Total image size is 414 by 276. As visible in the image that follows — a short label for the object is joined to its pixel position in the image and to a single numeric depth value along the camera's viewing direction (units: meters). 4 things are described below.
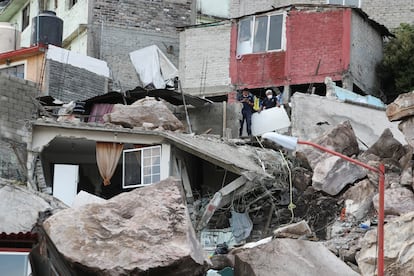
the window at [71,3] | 39.22
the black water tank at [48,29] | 36.44
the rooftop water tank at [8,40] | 37.44
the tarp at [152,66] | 34.78
